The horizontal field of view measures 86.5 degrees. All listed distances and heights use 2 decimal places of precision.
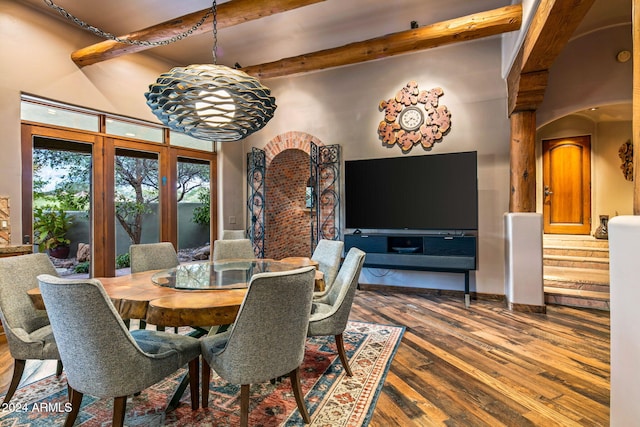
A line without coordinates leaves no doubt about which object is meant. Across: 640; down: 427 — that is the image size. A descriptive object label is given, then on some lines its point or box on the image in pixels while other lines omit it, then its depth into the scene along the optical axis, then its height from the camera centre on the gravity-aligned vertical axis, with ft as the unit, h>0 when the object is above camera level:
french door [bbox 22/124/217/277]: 12.42 +1.18
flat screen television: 14.46 +0.87
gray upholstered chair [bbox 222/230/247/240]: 15.14 -0.96
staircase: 13.30 -2.85
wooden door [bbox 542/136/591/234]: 21.01 +1.62
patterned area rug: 6.22 -3.80
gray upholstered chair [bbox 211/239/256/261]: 12.05 -1.30
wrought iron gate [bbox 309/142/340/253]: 17.37 +1.12
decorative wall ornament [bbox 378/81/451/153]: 15.43 +4.33
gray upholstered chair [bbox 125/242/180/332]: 9.93 -1.32
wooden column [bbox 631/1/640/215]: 4.49 +1.39
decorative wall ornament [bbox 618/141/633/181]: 19.48 +2.96
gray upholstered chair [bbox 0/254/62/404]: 6.36 -2.07
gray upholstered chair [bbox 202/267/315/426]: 5.08 -1.86
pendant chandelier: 7.48 +2.61
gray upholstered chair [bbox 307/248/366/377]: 7.45 -2.29
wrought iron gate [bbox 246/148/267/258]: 19.36 +0.95
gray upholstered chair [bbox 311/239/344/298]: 9.95 -1.41
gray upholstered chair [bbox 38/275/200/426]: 4.70 -1.89
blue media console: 13.99 -1.70
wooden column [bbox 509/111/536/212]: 13.09 +1.90
